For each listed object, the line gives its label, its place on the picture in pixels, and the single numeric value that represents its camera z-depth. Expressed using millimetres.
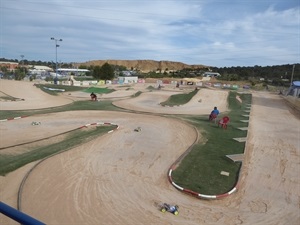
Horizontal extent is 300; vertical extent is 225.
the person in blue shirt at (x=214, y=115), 17331
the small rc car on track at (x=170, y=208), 6310
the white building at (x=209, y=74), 97070
